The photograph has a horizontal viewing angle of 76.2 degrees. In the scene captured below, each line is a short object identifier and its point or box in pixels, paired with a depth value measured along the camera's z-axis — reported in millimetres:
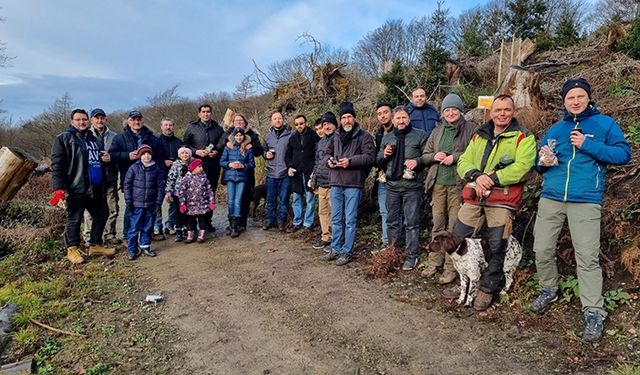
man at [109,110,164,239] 6508
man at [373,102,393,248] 5724
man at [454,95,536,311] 3873
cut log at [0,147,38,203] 7371
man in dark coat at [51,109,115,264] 5730
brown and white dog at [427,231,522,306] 4137
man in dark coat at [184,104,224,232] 7266
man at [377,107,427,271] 5188
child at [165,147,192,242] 6664
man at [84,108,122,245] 6738
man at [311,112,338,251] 6238
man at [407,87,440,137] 5684
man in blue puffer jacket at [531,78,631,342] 3441
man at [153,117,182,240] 7059
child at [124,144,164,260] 6152
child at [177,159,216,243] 6625
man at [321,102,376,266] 5598
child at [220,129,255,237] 7047
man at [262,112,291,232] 7289
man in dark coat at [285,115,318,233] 7055
